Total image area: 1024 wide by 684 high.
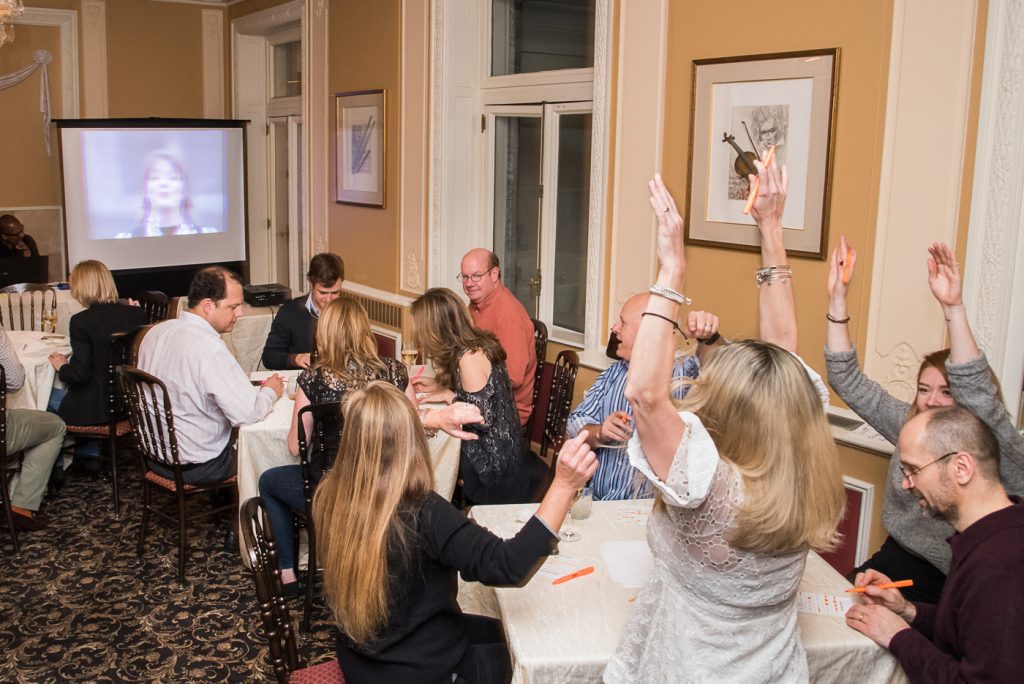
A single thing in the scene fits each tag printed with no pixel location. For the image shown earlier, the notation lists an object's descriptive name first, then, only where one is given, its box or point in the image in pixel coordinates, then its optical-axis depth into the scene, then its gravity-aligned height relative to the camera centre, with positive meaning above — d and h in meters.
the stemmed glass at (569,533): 2.70 -0.94
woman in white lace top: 1.75 -0.54
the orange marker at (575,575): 2.44 -0.97
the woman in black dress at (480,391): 3.79 -0.78
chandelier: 5.78 +1.00
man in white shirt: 4.07 -0.81
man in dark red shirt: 1.88 -0.73
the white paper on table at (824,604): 2.32 -0.98
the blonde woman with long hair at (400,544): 2.09 -0.77
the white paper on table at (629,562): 2.46 -0.96
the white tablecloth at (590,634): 2.10 -0.99
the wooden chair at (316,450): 3.56 -0.98
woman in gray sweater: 2.53 -0.56
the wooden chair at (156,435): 4.07 -1.10
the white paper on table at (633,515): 2.85 -0.95
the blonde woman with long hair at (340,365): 3.69 -0.69
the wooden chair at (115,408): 4.98 -1.18
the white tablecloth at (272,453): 4.00 -1.11
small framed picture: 6.76 +0.27
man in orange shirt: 4.62 -0.62
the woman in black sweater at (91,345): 4.98 -0.84
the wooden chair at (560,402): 4.15 -0.91
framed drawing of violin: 3.67 +0.22
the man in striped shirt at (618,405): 3.13 -0.72
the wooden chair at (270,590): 2.20 -0.92
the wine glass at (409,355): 4.46 -0.77
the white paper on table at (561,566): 2.49 -0.97
